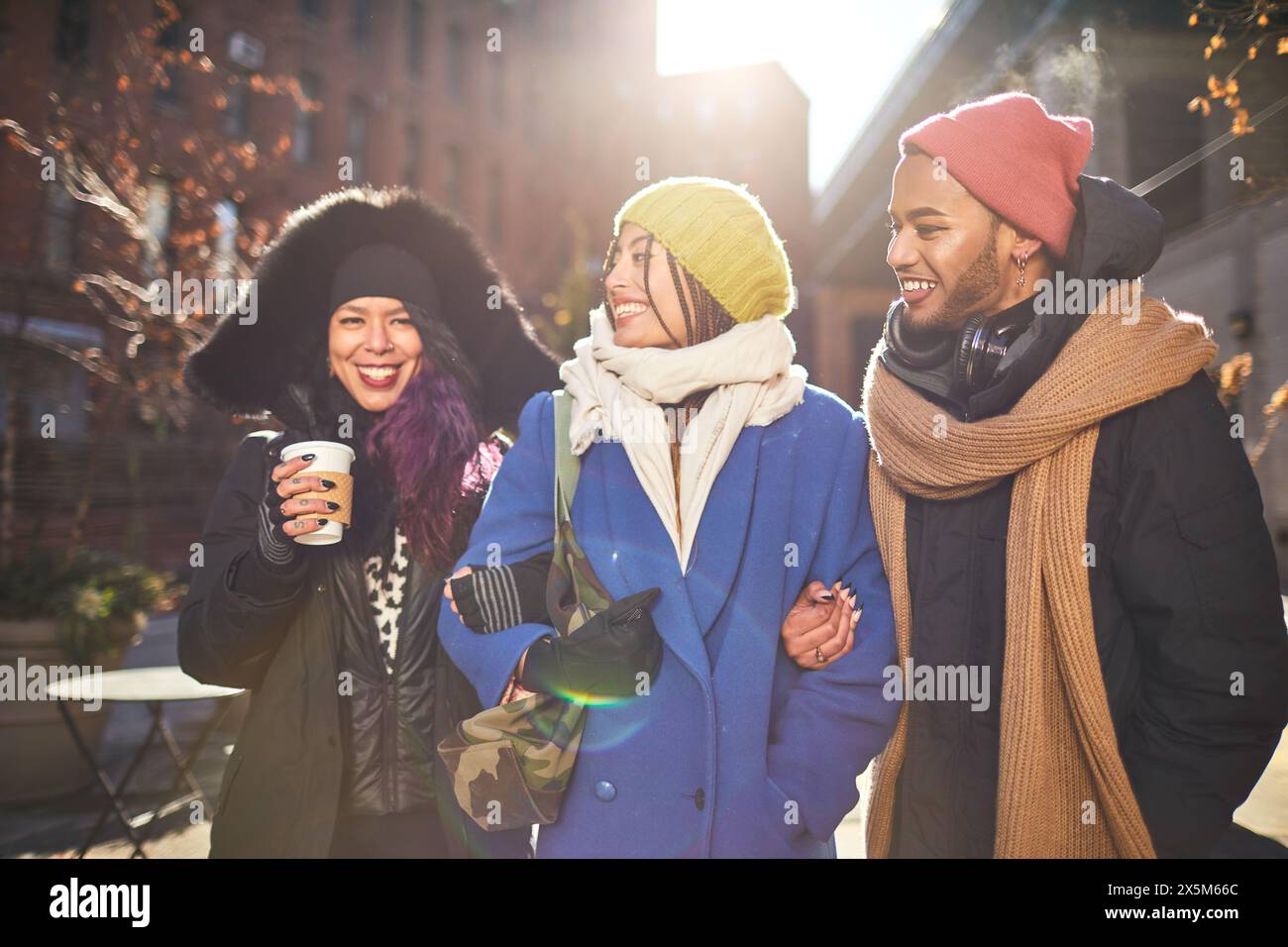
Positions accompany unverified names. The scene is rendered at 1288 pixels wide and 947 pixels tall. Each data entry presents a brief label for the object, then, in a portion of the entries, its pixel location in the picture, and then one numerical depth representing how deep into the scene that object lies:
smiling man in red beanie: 1.60
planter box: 4.58
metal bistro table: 3.63
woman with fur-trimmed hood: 2.13
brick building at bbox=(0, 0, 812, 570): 6.79
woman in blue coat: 1.76
